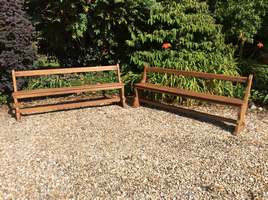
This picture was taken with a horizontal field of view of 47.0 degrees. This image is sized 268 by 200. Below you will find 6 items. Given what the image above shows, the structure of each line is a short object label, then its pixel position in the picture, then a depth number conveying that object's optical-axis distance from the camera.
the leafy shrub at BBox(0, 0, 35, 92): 5.94
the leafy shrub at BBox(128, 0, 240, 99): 6.53
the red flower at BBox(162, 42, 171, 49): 6.59
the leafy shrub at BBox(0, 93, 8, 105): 6.43
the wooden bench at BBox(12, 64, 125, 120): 5.45
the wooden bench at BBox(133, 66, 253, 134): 4.75
